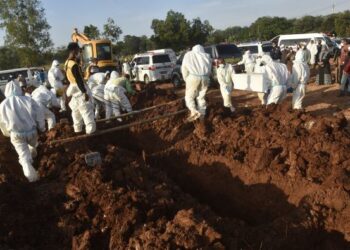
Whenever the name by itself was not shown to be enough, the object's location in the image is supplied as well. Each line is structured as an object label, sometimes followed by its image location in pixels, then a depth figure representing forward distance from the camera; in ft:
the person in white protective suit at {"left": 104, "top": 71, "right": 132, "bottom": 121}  34.27
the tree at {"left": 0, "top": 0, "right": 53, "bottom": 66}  110.32
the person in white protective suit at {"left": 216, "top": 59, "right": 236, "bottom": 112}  35.42
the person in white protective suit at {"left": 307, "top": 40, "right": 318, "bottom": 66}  63.46
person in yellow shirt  25.66
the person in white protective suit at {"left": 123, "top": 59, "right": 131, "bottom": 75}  67.83
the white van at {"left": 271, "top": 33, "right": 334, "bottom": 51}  74.74
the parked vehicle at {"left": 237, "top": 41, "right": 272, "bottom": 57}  69.51
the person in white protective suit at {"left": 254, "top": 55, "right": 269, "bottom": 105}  31.37
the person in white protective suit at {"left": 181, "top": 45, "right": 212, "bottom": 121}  28.71
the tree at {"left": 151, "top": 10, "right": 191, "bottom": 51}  127.34
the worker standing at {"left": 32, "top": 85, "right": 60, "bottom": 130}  32.35
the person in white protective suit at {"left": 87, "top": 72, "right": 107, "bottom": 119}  35.63
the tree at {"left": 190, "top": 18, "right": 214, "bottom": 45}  130.72
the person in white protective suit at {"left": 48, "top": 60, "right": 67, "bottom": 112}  39.68
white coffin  30.99
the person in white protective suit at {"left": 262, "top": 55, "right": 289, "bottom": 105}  29.96
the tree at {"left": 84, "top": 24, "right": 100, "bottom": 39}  119.25
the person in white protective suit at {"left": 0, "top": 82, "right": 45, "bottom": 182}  20.29
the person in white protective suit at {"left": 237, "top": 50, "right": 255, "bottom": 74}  46.77
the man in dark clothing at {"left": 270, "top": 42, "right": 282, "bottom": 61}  65.98
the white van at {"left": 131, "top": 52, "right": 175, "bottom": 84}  63.05
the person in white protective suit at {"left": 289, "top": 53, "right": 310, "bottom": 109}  30.83
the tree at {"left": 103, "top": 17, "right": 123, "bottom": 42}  114.73
